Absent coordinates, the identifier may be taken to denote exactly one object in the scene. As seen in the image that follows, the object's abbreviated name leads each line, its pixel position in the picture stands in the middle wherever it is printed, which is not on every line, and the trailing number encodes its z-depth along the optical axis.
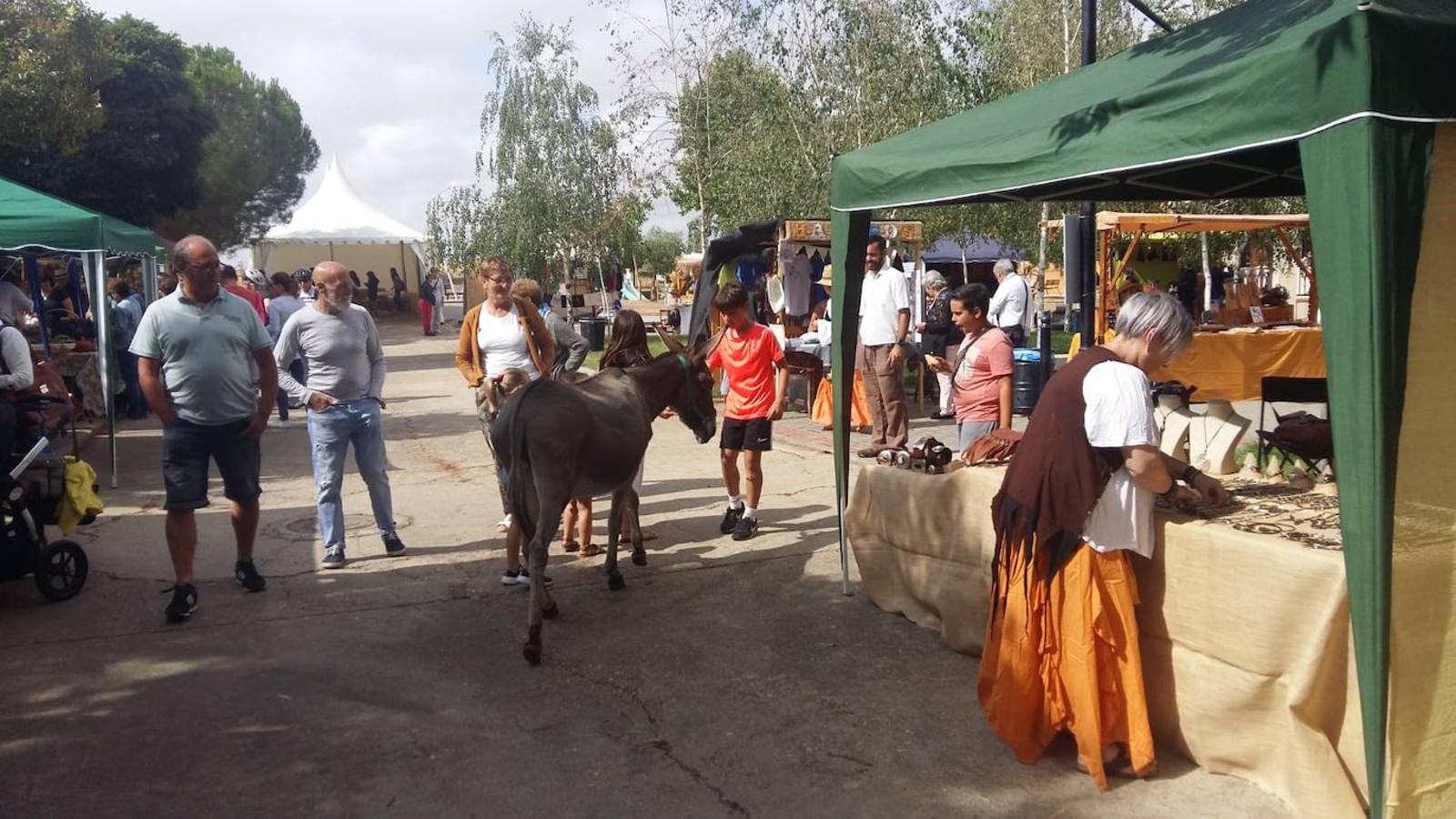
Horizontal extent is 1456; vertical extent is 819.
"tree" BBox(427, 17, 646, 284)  32.91
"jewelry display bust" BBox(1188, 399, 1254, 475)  5.16
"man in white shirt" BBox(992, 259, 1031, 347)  13.58
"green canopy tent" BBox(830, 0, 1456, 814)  2.99
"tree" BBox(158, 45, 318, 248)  50.56
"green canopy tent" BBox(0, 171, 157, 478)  9.02
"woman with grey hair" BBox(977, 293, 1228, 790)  3.76
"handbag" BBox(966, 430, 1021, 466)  5.34
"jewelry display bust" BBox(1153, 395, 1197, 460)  5.31
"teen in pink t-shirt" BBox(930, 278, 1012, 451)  6.69
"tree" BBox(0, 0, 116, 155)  19.09
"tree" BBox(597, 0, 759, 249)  21.12
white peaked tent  30.36
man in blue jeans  6.70
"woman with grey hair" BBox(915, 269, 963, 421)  13.94
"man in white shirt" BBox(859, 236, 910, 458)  10.37
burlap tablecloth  3.49
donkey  5.48
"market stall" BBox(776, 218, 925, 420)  13.69
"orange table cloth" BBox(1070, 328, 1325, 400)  13.83
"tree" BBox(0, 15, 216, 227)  30.14
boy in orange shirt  7.14
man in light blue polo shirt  5.80
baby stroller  6.04
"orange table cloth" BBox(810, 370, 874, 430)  12.12
